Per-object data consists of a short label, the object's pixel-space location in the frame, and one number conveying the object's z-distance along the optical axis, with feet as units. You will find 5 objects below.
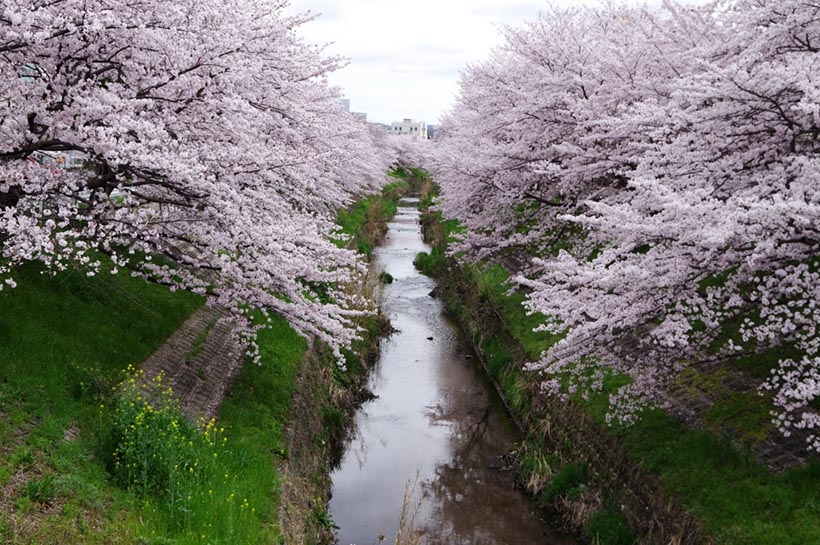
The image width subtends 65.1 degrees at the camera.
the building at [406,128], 633.20
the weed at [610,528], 31.99
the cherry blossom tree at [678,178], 24.80
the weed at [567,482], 37.68
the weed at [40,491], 20.38
